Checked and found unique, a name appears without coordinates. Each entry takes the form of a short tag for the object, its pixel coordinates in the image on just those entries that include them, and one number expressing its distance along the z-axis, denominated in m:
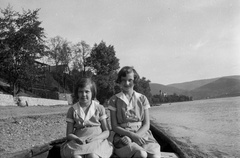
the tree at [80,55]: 42.78
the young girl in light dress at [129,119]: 2.68
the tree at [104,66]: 28.95
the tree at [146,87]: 61.67
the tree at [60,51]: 43.29
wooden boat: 2.78
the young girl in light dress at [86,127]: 2.52
